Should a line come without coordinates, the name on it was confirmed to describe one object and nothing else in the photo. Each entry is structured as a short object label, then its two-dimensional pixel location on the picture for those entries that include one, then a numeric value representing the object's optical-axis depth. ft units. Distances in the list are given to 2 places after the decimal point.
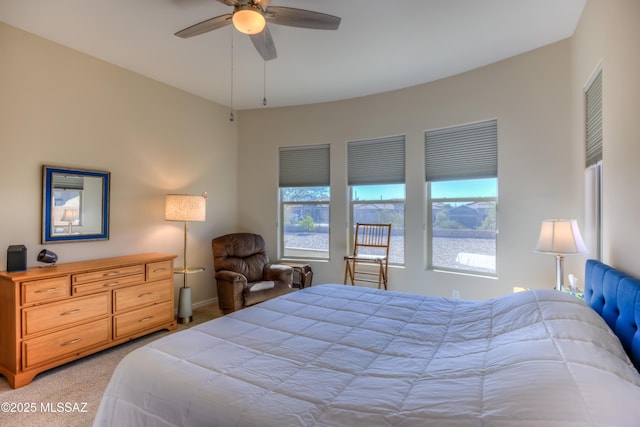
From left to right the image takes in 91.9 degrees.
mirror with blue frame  9.38
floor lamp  11.68
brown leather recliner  11.91
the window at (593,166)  7.23
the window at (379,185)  13.50
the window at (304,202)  15.01
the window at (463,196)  11.48
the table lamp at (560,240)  7.36
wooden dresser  7.63
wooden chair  13.41
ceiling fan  6.17
